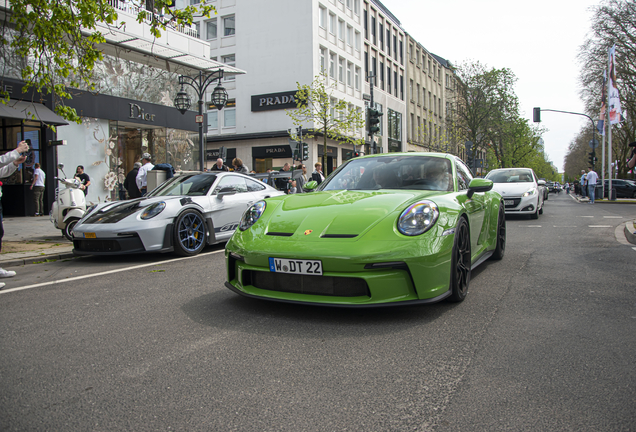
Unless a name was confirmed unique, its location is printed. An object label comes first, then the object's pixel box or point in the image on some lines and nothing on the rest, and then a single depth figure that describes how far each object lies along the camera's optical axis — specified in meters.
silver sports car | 6.76
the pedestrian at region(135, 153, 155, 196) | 12.38
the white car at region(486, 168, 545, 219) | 13.93
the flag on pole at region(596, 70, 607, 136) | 29.31
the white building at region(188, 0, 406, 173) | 35.97
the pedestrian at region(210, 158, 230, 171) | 12.80
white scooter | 9.13
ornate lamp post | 14.80
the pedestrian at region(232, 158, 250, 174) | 13.17
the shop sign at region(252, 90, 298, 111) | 35.84
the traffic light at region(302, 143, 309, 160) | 25.04
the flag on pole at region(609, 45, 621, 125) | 21.72
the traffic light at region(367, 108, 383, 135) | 14.91
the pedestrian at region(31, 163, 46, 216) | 15.74
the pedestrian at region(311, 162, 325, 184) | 15.28
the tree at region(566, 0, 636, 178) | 35.47
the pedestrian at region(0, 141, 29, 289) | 5.49
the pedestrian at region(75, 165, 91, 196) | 12.90
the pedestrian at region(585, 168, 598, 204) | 24.50
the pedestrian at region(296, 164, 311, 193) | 14.52
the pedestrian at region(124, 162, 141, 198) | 12.20
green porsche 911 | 3.45
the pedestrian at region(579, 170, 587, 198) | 29.50
